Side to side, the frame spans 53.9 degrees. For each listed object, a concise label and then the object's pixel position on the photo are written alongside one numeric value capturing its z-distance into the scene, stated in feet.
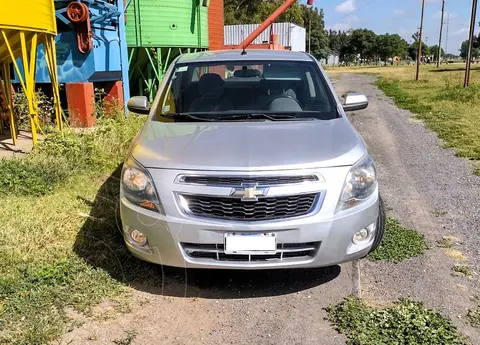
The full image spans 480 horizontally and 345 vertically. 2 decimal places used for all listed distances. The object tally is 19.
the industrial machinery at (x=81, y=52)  32.71
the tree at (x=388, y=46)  314.96
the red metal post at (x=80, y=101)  33.81
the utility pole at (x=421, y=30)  112.06
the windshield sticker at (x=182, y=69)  15.46
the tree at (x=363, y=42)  319.88
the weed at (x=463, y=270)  12.20
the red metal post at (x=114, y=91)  39.34
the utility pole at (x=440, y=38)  184.63
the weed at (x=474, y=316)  9.98
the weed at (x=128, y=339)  9.37
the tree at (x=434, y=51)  430.61
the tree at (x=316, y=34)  281.54
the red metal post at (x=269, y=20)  53.67
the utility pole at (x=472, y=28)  65.39
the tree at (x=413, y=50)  399.52
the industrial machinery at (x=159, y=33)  43.37
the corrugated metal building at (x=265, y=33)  136.56
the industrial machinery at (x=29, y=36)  21.38
